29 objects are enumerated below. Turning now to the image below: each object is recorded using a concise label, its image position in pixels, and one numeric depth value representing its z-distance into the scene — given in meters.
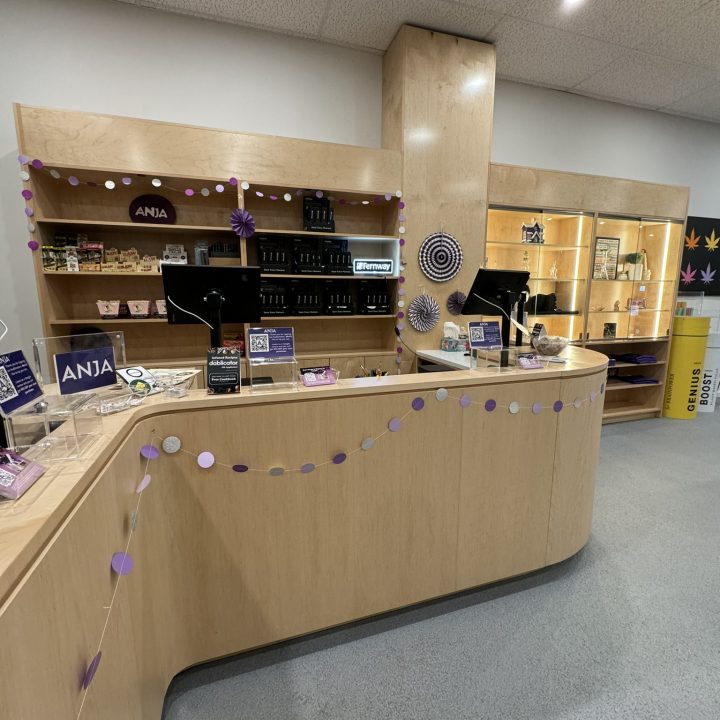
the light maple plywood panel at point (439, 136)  3.17
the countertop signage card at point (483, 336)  1.87
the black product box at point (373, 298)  3.42
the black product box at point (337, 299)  3.35
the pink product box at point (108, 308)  2.87
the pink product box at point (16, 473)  0.73
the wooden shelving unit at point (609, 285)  3.91
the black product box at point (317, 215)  3.19
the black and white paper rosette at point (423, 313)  3.45
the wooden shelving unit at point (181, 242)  2.74
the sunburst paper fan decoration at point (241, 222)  2.88
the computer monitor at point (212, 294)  1.64
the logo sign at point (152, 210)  2.95
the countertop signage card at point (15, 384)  0.85
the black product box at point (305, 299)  3.26
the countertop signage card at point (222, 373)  1.38
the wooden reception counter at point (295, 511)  0.88
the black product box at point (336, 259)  3.26
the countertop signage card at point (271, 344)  1.42
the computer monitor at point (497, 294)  2.10
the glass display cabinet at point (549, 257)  3.84
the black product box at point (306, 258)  3.20
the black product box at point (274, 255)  3.12
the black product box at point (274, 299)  3.16
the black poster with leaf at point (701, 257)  4.79
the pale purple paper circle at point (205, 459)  1.34
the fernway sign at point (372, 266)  3.31
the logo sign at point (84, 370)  1.10
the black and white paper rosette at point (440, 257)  3.40
